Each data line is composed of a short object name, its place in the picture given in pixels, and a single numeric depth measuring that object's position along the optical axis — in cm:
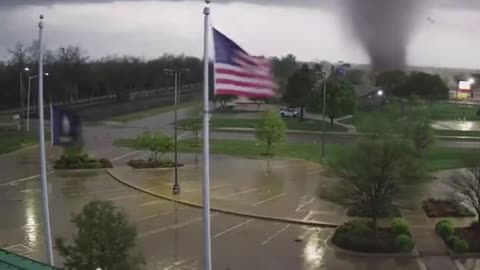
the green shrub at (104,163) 3039
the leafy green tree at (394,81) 7138
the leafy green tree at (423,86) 7119
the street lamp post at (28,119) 4795
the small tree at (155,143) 3058
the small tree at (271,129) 3475
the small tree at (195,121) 3978
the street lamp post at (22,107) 5373
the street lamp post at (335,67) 6029
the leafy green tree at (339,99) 5247
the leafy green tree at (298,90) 6044
